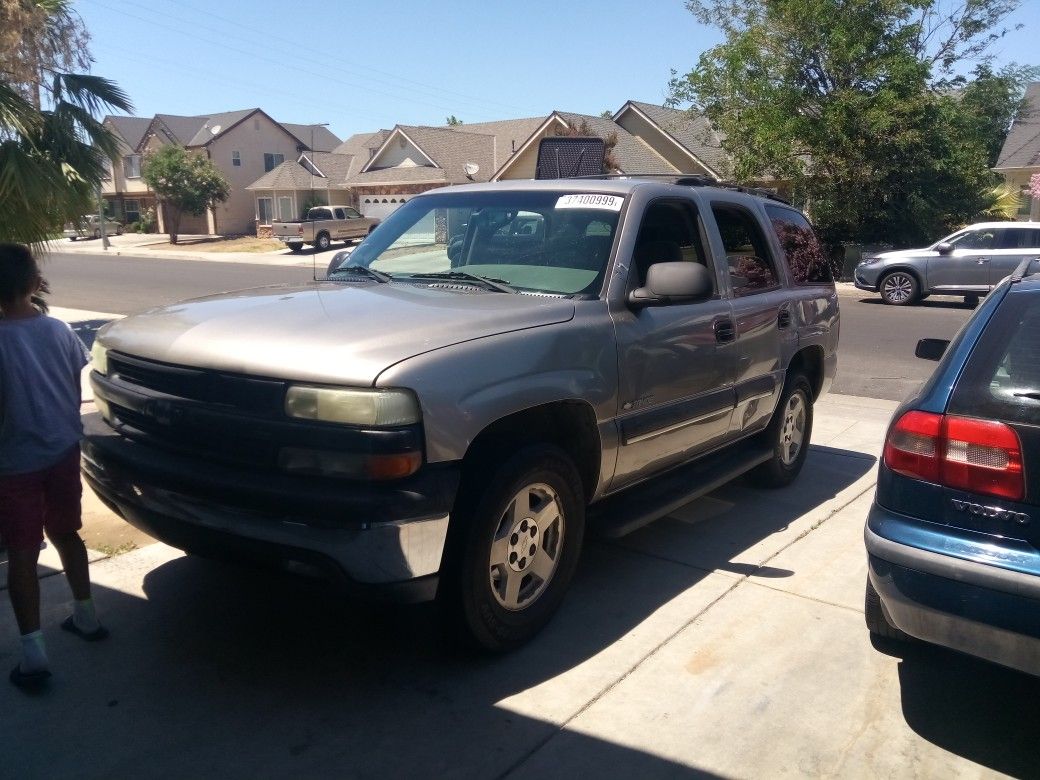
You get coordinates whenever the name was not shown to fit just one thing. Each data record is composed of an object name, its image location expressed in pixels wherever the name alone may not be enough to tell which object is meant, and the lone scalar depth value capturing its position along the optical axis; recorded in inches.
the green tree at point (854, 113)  868.0
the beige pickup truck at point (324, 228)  1461.6
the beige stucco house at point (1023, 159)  1259.8
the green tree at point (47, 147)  347.1
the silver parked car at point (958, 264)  692.7
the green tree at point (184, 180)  1706.4
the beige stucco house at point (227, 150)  2057.1
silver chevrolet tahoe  122.4
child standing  133.3
